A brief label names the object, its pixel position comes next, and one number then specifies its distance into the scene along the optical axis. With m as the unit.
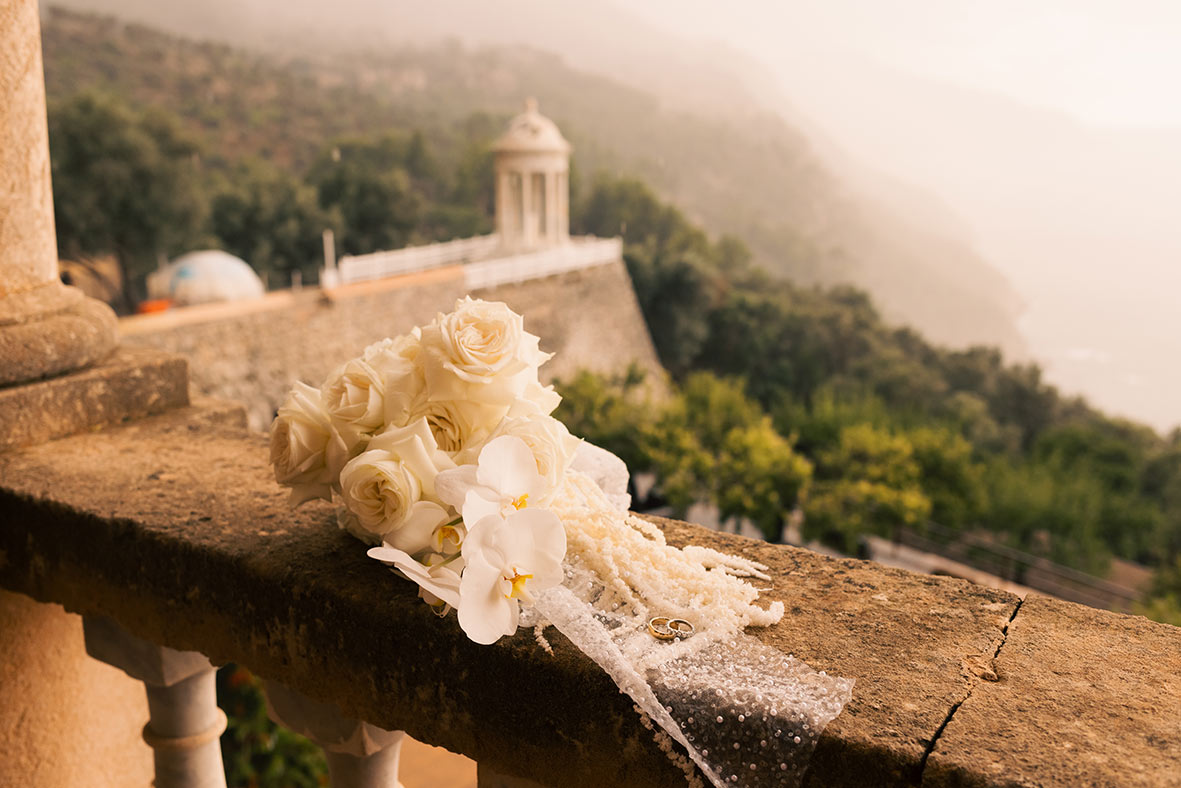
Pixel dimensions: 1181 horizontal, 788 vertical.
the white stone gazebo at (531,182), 24.53
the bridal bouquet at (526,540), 0.94
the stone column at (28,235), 1.83
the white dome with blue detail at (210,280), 17.02
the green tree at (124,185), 21.20
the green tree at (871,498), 16.84
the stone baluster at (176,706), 1.57
